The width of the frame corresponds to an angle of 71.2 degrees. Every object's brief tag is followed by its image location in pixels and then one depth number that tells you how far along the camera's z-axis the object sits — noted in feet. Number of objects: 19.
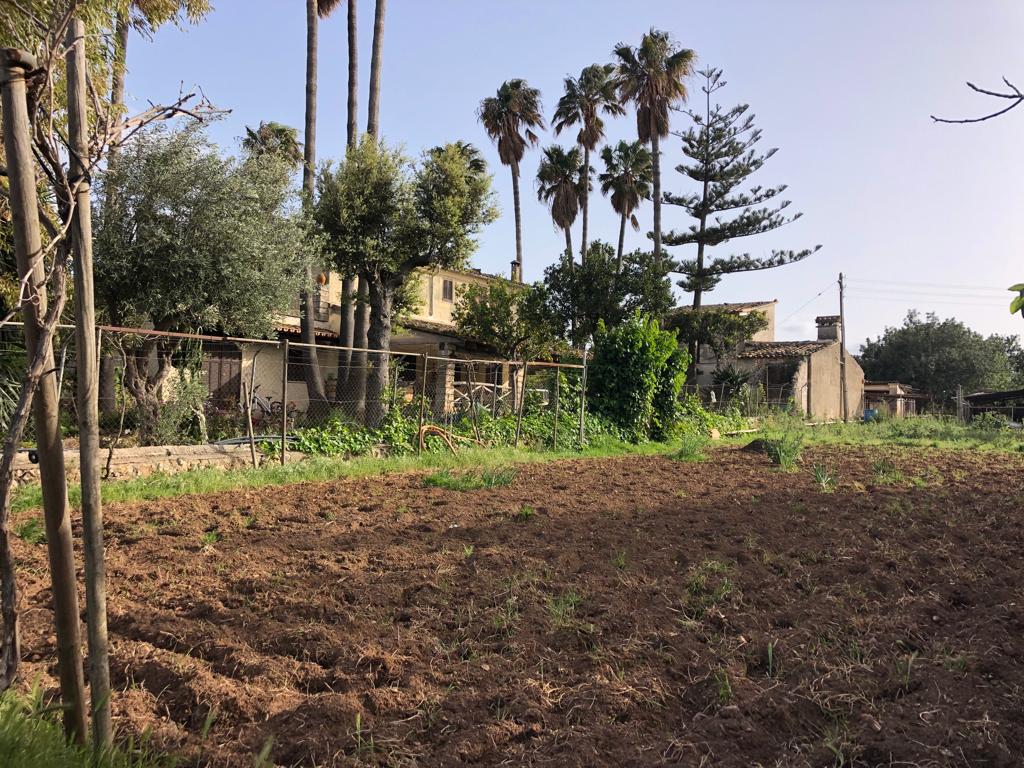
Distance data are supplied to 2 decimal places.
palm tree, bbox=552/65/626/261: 109.29
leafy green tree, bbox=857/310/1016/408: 170.30
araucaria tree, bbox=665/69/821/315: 97.60
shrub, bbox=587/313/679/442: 56.03
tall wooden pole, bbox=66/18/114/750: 7.29
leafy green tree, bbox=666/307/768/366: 92.73
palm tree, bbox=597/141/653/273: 115.96
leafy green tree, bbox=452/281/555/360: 74.28
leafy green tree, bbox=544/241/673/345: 75.72
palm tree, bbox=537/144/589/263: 119.75
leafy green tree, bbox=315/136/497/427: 49.16
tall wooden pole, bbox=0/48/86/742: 7.13
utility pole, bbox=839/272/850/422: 114.62
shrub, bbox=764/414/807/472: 38.57
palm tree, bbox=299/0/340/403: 54.19
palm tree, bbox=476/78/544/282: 110.32
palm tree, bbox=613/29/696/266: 92.38
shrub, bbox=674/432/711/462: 43.93
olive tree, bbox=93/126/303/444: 35.42
